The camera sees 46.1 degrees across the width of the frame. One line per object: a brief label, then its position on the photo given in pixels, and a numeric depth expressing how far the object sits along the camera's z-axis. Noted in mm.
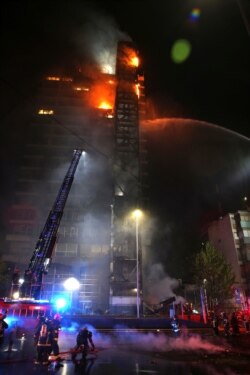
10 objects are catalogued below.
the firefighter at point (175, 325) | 21944
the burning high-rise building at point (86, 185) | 43750
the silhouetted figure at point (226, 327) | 21822
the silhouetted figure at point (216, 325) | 21762
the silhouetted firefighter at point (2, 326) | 14662
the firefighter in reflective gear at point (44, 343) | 11812
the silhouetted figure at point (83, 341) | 12773
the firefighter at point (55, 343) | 12309
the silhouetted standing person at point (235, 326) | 23178
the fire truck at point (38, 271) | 20250
